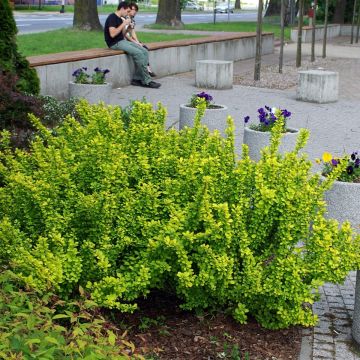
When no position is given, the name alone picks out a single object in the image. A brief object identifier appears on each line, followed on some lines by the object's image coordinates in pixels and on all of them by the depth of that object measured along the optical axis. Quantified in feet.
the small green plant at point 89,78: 44.50
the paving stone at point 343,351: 16.17
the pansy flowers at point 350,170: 23.18
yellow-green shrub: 15.67
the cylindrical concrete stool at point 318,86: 50.90
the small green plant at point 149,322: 16.70
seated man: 55.31
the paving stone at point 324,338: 16.89
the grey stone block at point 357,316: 16.62
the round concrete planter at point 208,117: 36.19
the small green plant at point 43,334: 11.10
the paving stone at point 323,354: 16.11
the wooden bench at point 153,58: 47.06
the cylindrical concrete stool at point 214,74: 55.88
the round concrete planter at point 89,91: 43.68
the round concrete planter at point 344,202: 23.03
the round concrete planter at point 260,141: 30.07
